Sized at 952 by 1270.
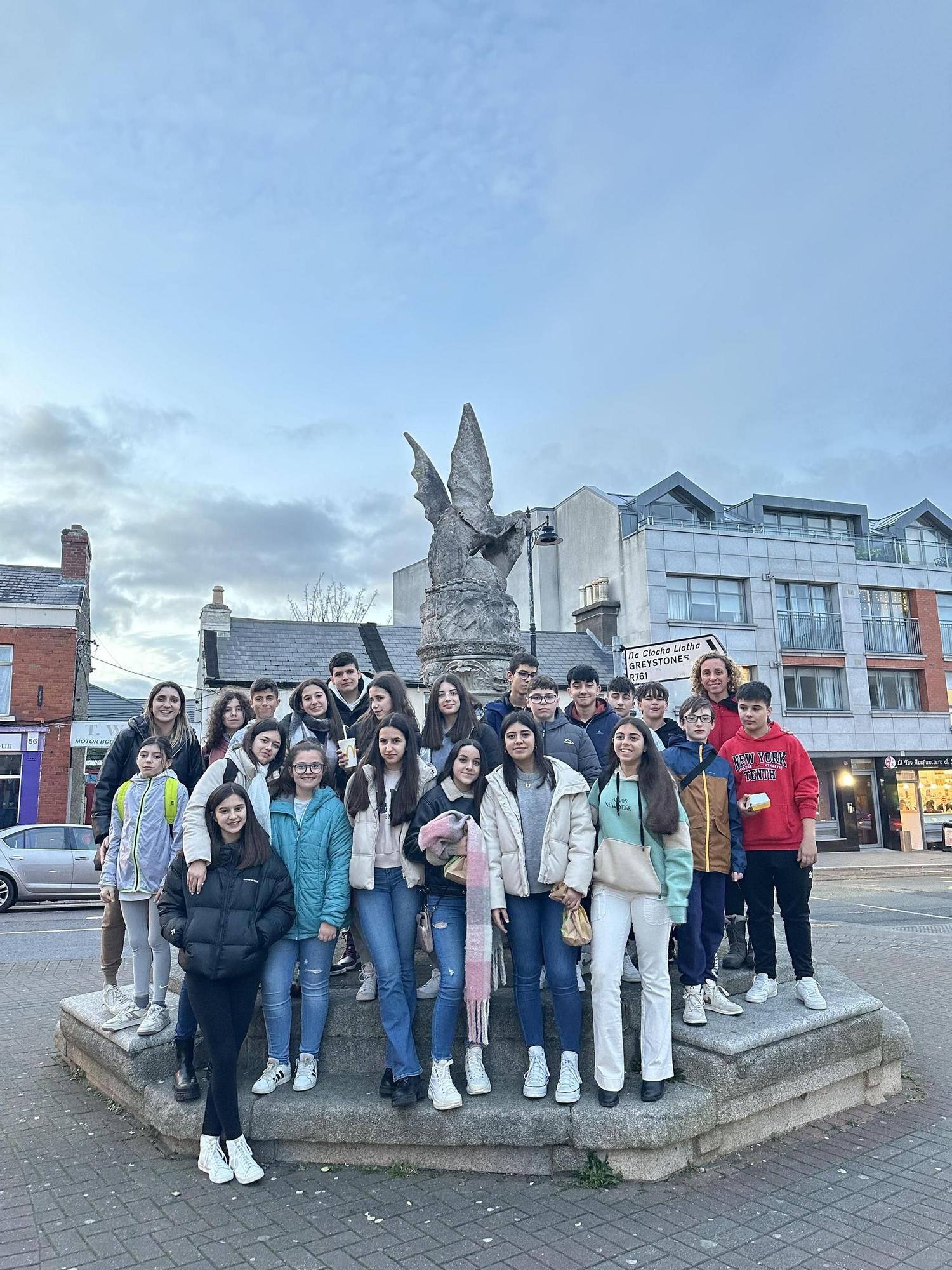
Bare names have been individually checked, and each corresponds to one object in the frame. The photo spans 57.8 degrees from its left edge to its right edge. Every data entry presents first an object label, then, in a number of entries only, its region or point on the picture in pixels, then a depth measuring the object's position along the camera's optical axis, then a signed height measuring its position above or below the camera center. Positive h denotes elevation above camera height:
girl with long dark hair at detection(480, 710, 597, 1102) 4.29 -0.36
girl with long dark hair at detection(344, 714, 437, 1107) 4.28 -0.38
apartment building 29.23 +5.89
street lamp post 17.80 +5.29
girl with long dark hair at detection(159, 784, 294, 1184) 4.03 -0.60
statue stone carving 9.05 +2.44
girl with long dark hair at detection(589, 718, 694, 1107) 4.17 -0.48
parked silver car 14.75 -0.92
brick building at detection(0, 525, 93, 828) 24.06 +3.04
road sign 12.02 +1.91
